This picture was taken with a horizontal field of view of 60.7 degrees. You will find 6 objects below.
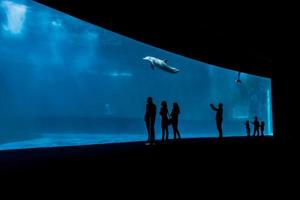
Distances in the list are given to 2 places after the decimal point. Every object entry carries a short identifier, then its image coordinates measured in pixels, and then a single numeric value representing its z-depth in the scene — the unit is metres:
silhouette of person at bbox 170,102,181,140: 10.12
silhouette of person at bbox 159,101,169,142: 9.39
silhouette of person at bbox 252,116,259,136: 16.40
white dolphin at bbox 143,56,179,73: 28.22
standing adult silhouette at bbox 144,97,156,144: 8.62
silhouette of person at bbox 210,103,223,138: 11.59
